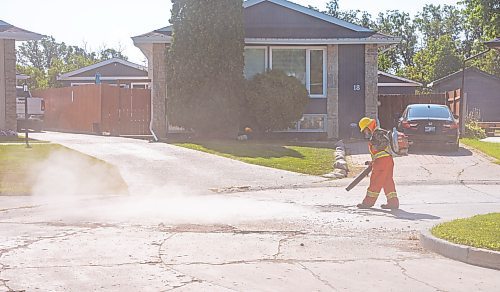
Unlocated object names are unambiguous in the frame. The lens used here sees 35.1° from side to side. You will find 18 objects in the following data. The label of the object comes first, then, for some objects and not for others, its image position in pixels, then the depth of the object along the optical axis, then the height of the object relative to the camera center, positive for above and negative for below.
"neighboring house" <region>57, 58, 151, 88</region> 48.94 +1.88
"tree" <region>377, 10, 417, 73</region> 82.51 +7.36
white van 31.49 -0.42
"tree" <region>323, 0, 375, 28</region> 77.50 +8.88
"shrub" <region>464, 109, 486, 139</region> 29.59 -1.04
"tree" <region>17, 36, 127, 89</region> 94.31 +6.10
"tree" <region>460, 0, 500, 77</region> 45.82 +5.21
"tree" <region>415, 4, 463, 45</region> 83.44 +8.31
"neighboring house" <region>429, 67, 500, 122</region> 49.80 +0.83
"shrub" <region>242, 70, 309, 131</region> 26.33 +0.05
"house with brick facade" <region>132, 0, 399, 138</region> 28.86 +1.56
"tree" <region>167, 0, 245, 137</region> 25.61 +1.31
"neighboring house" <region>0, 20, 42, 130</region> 27.03 +0.98
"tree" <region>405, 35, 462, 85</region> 66.75 +3.41
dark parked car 23.45 -0.82
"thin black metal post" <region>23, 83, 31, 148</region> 21.64 -0.66
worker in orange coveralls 13.16 -1.04
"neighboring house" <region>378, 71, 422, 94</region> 43.28 +1.01
